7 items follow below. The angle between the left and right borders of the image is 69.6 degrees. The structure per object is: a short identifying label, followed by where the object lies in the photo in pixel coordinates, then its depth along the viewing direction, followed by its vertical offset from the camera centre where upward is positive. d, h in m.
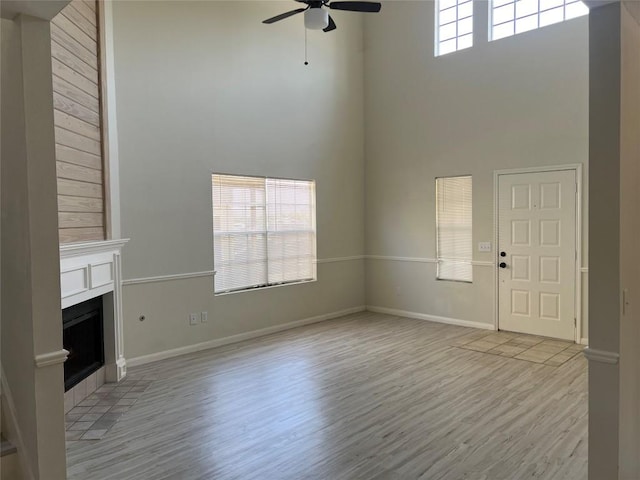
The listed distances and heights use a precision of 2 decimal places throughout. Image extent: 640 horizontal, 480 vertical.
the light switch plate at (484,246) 6.30 -0.33
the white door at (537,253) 5.64 -0.39
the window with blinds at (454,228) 6.54 -0.07
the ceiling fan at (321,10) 4.46 +2.14
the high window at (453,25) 6.49 +2.85
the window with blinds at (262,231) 5.73 -0.07
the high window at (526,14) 5.62 +2.65
